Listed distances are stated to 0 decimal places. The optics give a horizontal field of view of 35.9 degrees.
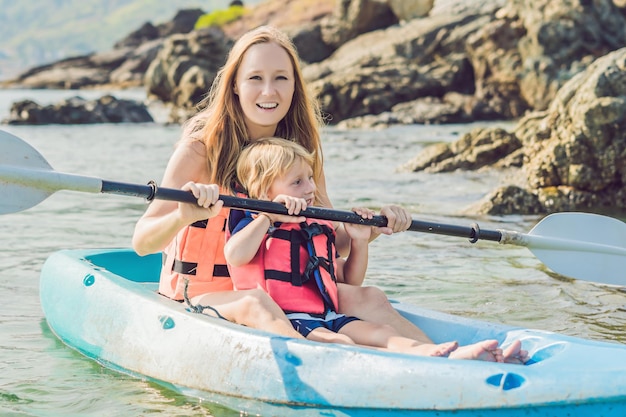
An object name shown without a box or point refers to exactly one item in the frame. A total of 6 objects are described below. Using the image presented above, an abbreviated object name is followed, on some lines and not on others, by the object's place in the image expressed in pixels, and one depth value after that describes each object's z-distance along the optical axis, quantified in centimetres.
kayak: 267
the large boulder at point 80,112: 1892
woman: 330
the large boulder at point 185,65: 2186
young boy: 319
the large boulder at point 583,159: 734
